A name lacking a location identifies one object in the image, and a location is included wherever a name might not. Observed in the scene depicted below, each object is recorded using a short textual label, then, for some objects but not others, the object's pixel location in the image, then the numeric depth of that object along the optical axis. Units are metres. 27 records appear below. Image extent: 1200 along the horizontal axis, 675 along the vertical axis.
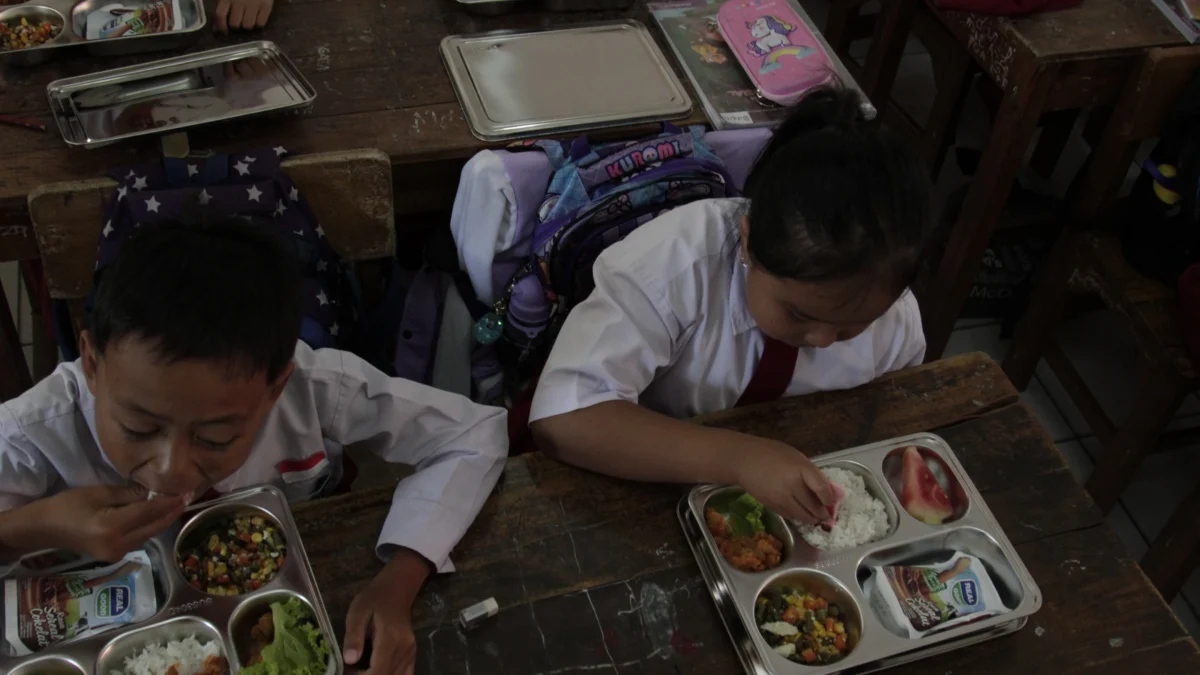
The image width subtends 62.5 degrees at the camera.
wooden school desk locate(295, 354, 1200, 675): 1.13
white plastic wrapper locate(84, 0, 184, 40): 1.90
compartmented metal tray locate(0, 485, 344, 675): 1.03
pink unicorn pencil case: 2.03
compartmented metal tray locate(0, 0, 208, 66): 1.83
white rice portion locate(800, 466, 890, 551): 1.26
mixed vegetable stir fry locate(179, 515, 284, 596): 1.12
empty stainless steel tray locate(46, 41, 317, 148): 1.72
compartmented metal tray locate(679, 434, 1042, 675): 1.14
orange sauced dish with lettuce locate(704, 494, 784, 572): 1.24
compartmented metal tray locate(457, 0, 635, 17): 2.10
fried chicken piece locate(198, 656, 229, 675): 1.05
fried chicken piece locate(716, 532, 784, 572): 1.23
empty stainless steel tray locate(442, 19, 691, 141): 1.88
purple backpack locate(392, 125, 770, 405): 1.70
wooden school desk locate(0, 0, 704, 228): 1.67
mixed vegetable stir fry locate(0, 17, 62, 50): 1.85
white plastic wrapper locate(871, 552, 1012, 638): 1.19
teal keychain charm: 1.79
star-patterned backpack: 1.49
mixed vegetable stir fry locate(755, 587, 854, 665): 1.15
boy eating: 1.03
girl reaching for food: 1.20
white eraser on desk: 1.13
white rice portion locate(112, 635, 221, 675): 1.04
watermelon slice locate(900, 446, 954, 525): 1.31
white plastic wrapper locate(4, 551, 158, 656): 1.03
